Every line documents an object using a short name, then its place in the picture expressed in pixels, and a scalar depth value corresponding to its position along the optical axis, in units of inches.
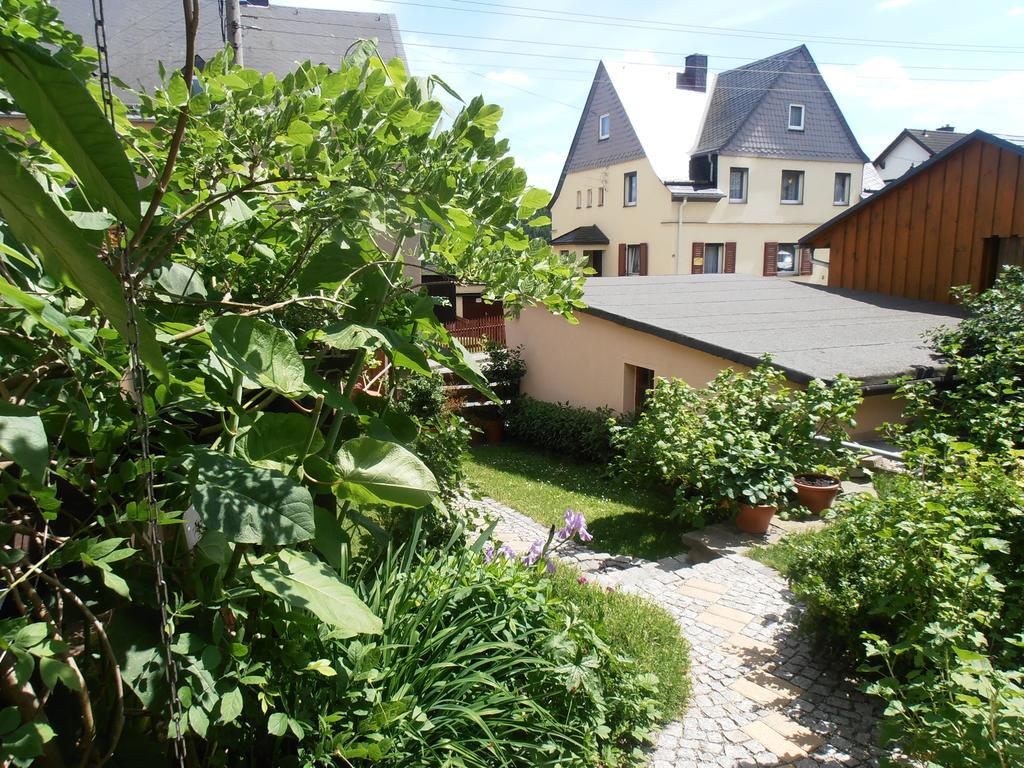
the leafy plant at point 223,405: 46.5
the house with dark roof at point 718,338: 309.3
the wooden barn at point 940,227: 399.9
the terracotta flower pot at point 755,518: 237.1
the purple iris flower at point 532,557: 142.1
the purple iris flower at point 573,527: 149.9
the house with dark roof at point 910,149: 1257.4
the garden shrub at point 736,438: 242.8
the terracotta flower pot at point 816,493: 249.0
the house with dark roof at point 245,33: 534.3
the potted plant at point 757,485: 236.2
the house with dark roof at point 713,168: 983.6
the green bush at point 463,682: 72.3
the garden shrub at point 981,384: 219.6
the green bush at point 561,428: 406.6
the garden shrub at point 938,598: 80.4
